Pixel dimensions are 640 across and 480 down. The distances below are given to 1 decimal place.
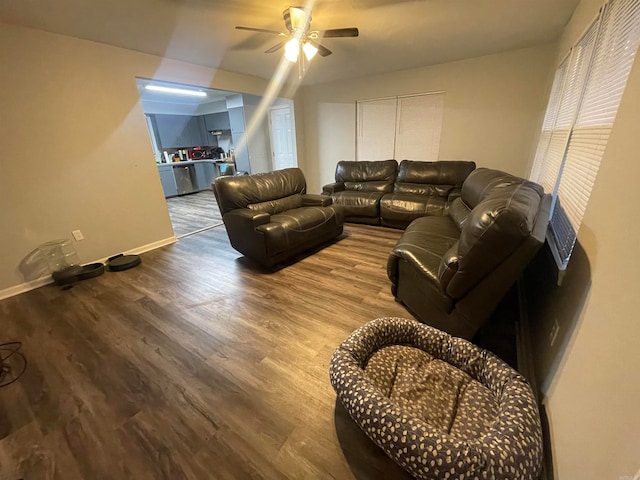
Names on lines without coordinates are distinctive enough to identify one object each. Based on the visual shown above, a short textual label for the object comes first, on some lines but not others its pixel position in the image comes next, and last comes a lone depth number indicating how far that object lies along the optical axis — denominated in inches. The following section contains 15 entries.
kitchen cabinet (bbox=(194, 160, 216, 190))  274.4
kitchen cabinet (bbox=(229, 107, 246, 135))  225.5
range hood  291.4
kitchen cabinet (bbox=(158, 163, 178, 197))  242.3
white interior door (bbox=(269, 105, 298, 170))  217.3
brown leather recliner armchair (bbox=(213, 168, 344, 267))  102.7
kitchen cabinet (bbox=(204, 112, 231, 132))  284.5
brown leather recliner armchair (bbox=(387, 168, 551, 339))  48.8
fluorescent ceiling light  187.9
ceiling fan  81.1
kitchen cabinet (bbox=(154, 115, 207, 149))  273.6
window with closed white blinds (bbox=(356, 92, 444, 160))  165.6
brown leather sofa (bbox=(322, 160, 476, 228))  140.9
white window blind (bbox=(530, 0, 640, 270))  45.9
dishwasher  256.1
